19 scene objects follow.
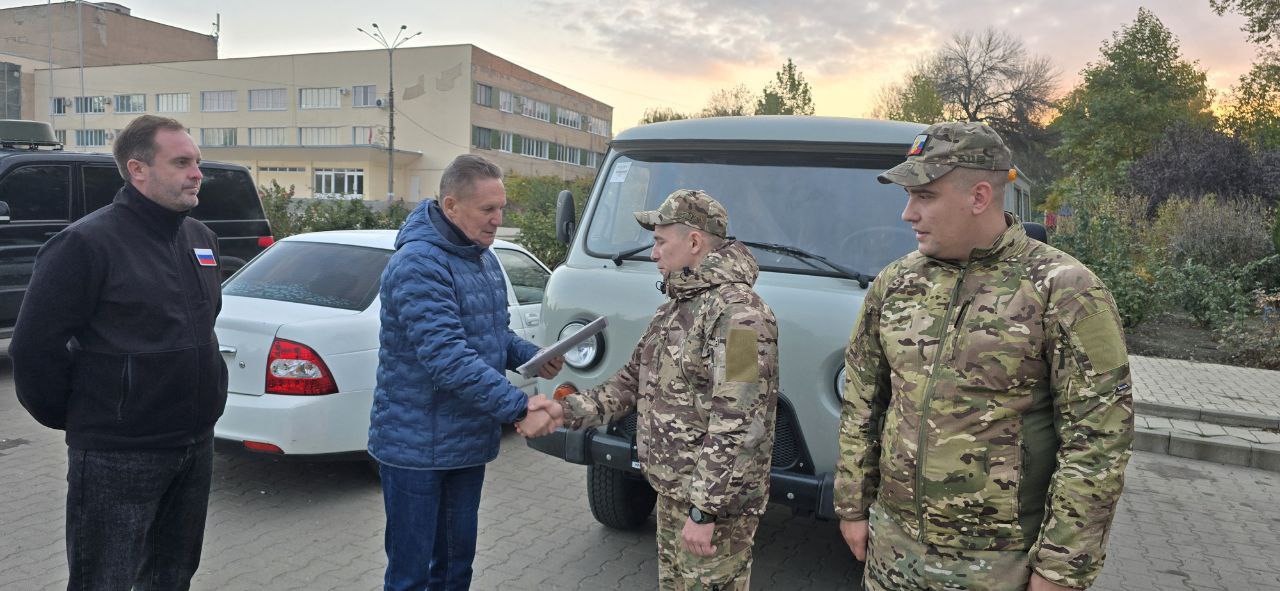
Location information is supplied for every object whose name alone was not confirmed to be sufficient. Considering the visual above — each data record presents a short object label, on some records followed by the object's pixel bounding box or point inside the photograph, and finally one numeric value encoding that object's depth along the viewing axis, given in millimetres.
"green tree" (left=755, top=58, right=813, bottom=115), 34094
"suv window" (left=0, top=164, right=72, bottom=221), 7621
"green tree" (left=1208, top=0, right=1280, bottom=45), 28297
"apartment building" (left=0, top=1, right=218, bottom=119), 72938
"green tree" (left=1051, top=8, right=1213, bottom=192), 40375
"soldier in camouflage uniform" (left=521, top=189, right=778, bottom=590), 2531
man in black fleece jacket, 2545
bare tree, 47594
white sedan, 4621
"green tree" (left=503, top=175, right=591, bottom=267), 13648
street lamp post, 51978
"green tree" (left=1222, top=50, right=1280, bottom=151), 30250
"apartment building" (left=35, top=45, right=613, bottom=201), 62938
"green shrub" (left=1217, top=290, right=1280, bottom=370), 10484
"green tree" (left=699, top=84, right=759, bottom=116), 47203
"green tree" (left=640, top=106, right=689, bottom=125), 57406
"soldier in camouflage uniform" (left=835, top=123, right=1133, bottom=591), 1907
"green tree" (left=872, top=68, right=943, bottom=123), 44625
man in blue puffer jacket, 2793
